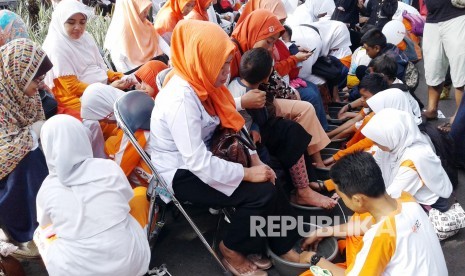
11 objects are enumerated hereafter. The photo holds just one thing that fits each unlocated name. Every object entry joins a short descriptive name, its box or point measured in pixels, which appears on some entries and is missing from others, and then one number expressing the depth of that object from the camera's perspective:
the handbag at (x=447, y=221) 2.75
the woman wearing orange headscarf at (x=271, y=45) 3.39
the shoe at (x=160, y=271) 2.57
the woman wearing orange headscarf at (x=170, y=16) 4.44
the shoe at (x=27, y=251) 2.65
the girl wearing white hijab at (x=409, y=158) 2.60
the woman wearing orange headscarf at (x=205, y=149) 2.38
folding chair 2.46
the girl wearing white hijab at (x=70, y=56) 3.38
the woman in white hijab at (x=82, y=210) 2.11
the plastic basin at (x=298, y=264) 2.45
